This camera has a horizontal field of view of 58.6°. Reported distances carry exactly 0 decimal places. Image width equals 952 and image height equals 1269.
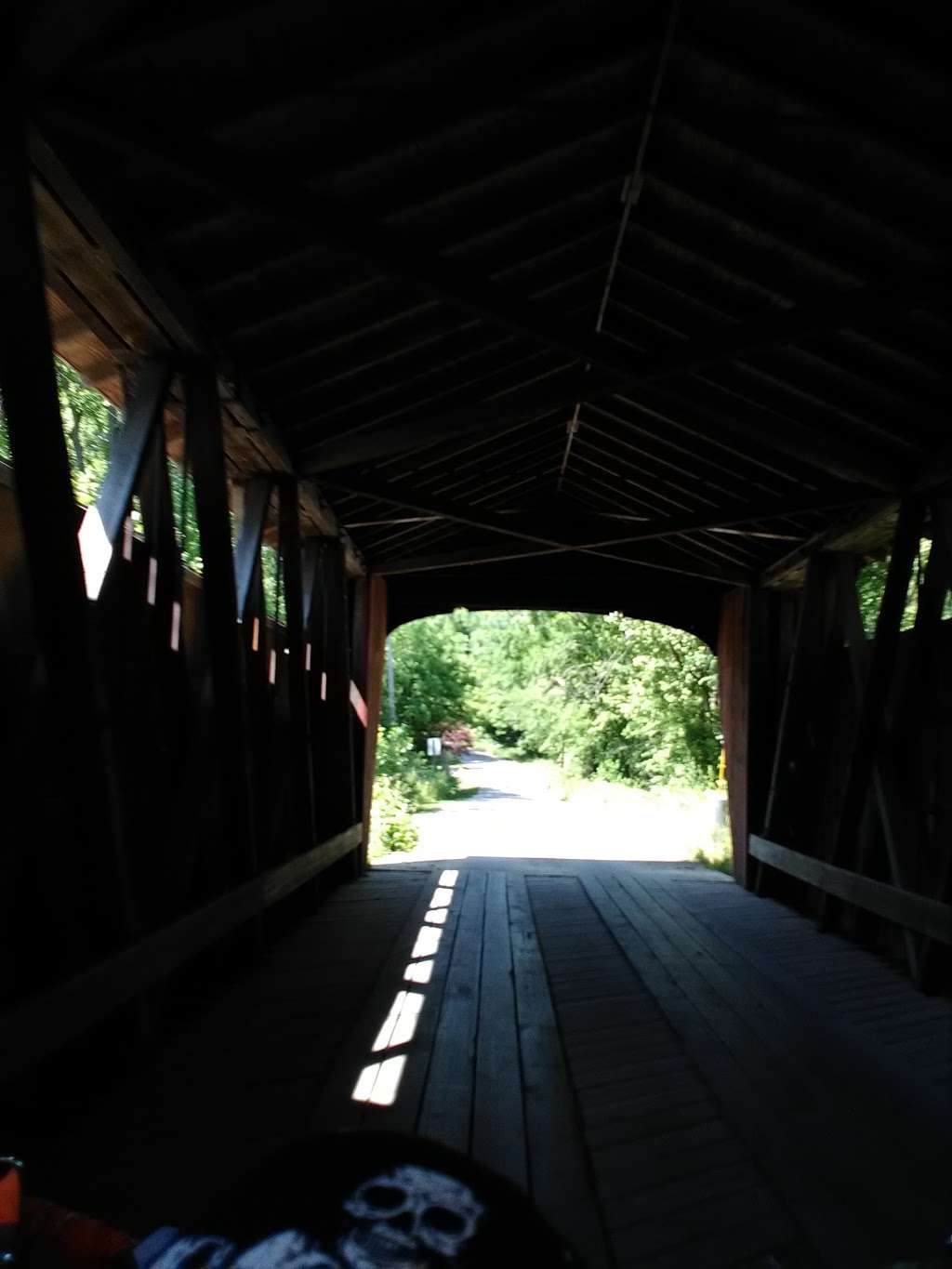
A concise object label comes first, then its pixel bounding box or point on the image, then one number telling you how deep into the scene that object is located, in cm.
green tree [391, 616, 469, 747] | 2772
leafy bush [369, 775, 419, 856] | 1108
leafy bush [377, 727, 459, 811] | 1791
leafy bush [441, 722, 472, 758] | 3201
